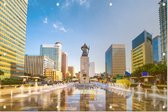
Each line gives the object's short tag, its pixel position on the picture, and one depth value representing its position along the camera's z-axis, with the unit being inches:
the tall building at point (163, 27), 2737.2
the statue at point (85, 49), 1932.8
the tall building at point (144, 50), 3497.9
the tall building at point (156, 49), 3256.7
